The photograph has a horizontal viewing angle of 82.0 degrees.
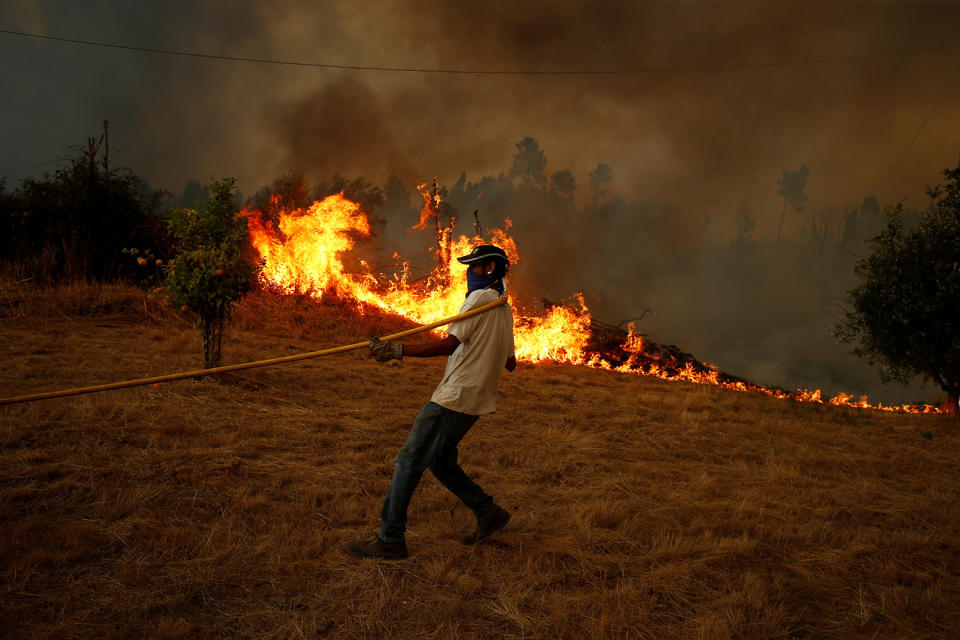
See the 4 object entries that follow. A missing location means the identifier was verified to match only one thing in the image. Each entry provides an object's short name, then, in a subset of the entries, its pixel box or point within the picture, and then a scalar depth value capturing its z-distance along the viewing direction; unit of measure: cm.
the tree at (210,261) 905
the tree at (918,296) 1359
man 390
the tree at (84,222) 1683
